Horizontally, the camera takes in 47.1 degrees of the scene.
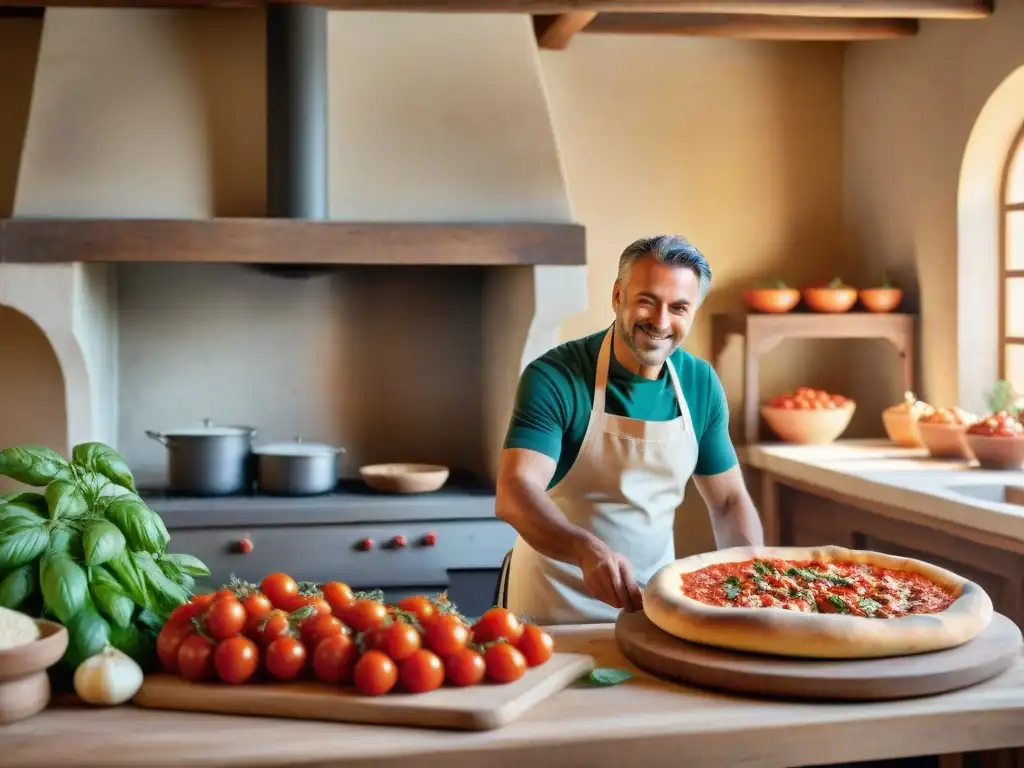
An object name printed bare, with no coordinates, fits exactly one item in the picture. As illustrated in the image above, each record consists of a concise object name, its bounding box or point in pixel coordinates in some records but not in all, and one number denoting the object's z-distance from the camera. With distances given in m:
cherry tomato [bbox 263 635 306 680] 1.55
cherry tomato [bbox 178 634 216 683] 1.56
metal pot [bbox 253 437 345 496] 3.73
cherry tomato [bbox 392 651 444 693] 1.51
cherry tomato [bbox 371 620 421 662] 1.53
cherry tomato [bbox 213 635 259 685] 1.54
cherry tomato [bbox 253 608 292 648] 1.59
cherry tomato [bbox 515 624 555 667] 1.64
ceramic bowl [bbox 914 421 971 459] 3.63
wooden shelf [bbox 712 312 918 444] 4.17
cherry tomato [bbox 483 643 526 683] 1.56
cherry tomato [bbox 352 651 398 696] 1.50
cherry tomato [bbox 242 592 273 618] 1.61
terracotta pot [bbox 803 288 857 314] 4.19
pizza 1.63
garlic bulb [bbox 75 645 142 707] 1.54
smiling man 2.19
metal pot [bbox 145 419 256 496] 3.72
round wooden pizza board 1.57
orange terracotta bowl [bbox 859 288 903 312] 4.19
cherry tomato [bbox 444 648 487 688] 1.54
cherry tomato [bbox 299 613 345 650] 1.58
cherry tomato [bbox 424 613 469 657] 1.56
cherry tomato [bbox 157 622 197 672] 1.61
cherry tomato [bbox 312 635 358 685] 1.55
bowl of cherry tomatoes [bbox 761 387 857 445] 4.14
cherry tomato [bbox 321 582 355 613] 1.71
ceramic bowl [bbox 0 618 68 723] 1.44
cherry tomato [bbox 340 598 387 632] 1.60
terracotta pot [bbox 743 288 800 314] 4.20
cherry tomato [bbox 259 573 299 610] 1.70
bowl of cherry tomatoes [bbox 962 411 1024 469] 3.38
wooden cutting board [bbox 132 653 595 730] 1.47
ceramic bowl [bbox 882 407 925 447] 3.99
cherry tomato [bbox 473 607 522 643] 1.63
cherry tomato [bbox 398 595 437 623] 1.67
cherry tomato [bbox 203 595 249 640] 1.57
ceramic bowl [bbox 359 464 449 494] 3.77
